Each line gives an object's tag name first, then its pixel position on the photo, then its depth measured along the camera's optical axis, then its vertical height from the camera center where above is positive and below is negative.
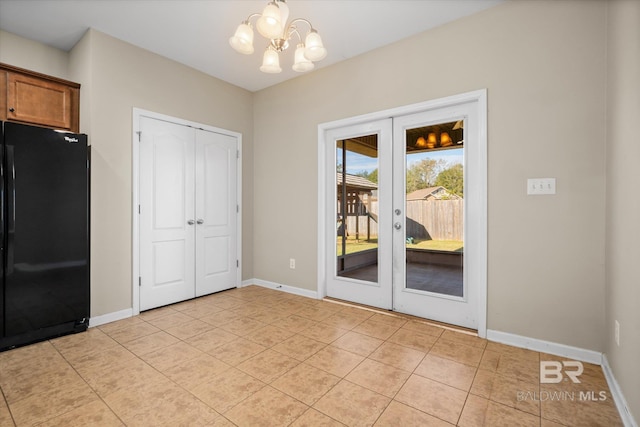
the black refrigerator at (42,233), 2.38 -0.19
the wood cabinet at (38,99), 2.69 +1.08
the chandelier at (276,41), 1.91 +1.22
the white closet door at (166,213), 3.26 -0.02
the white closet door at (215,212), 3.78 -0.01
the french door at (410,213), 2.75 -0.02
